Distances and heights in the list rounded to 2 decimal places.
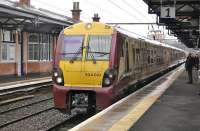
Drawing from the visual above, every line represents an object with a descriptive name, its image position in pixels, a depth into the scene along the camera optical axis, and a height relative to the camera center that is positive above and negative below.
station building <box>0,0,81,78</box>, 29.43 +0.54
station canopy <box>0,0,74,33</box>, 26.58 +1.65
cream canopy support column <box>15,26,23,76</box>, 35.25 -0.30
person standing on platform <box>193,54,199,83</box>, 26.46 -0.71
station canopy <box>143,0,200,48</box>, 20.98 +1.65
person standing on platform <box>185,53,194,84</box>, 24.53 -0.72
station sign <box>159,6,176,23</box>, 20.80 +1.43
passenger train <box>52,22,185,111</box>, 13.33 -0.45
